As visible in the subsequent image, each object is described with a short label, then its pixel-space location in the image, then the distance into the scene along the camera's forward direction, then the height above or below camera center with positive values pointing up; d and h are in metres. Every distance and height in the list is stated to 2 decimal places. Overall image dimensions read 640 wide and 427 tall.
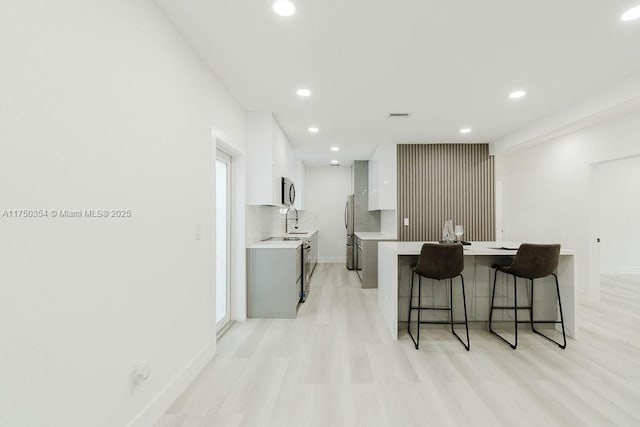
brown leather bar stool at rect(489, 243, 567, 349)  2.85 -0.48
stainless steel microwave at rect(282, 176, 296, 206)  4.59 +0.34
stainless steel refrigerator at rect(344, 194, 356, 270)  6.88 -0.53
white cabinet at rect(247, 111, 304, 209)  3.77 +0.69
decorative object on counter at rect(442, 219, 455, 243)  3.56 -0.25
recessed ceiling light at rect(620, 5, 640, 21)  1.93 +1.29
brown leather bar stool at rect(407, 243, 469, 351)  2.84 -0.48
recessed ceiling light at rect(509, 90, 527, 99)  3.22 +1.28
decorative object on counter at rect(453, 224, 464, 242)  3.58 -0.24
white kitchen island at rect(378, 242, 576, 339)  3.35 -0.88
